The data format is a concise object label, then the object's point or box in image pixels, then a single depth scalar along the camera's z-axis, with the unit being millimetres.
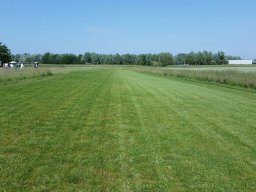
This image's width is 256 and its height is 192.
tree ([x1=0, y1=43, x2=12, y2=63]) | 71570
